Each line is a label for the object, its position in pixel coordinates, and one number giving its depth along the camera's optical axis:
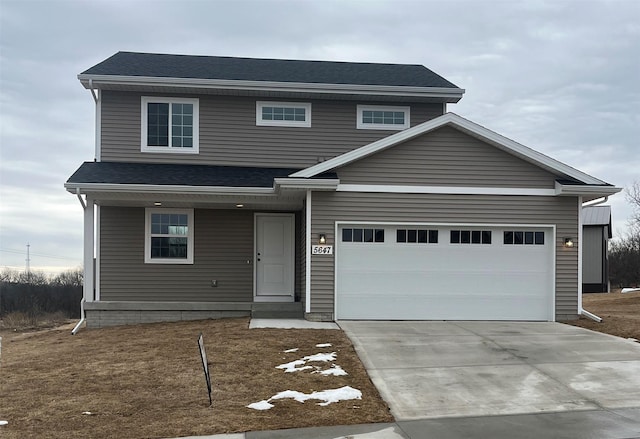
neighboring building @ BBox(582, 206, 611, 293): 28.55
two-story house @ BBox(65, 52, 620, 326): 12.16
